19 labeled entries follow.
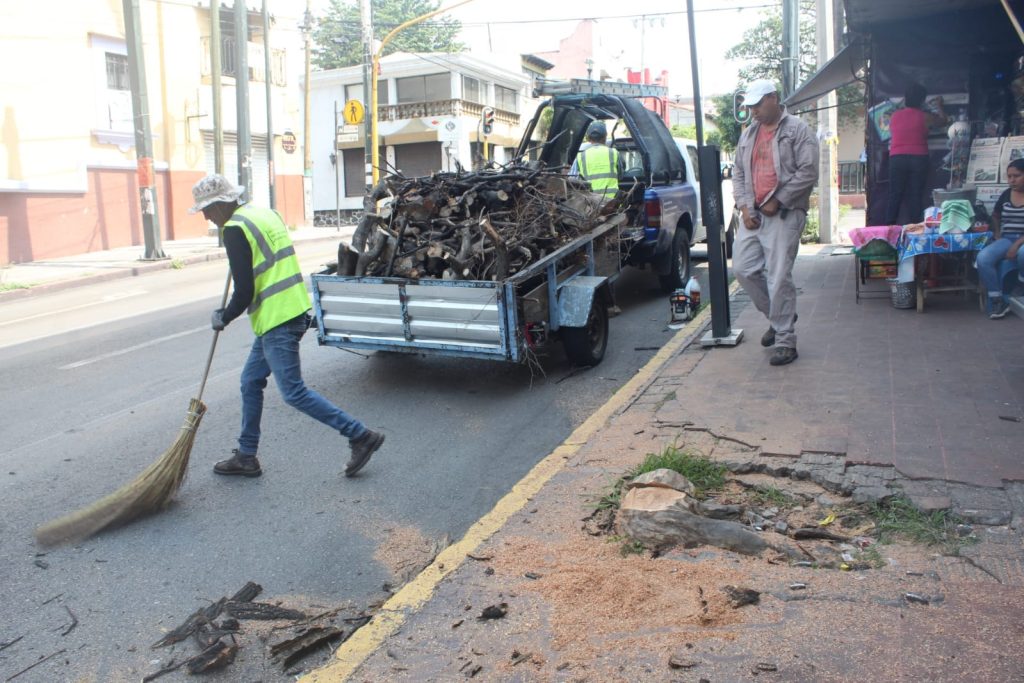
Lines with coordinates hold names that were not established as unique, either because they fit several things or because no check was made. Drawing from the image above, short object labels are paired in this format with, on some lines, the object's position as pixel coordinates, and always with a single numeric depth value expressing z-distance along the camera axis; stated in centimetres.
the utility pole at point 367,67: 2611
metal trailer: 652
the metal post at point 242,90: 2216
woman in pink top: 991
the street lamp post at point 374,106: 2541
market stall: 820
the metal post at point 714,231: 708
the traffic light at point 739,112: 950
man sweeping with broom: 511
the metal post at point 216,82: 2311
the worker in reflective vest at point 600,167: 947
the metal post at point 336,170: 3827
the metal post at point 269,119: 2678
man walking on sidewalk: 659
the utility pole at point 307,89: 3476
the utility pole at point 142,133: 1764
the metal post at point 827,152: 1548
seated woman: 720
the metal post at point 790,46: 1430
